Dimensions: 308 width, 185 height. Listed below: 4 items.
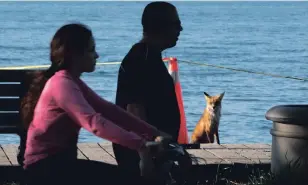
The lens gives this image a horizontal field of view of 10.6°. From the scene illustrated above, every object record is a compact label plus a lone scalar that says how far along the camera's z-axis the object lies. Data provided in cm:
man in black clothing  962
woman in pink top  792
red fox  2096
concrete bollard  1308
